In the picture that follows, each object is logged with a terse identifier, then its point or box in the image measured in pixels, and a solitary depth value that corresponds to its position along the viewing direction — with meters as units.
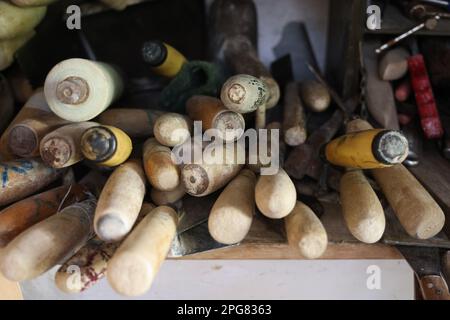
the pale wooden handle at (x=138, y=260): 0.41
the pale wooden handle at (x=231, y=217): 0.48
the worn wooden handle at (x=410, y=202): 0.47
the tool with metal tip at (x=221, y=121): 0.53
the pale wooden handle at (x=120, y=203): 0.45
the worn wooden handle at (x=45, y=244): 0.44
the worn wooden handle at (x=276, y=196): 0.47
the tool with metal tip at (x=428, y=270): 0.52
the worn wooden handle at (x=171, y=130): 0.54
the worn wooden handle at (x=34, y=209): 0.51
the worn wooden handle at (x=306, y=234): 0.45
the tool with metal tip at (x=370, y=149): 0.48
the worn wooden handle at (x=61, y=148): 0.51
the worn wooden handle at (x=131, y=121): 0.61
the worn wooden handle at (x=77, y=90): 0.51
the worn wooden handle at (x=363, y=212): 0.48
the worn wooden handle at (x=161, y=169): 0.52
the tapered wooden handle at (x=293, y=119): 0.62
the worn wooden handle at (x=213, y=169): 0.51
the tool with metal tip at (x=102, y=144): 0.48
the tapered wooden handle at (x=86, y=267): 0.45
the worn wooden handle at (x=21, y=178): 0.54
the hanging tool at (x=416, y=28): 0.66
